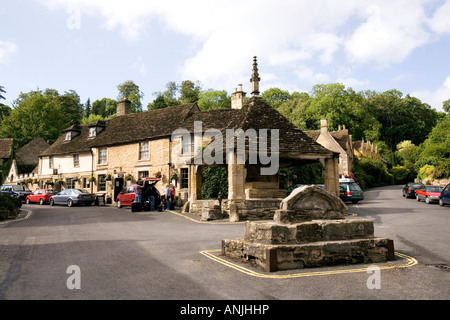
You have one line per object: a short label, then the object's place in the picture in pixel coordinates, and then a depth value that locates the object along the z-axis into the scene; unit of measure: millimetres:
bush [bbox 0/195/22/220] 15641
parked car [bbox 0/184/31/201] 32500
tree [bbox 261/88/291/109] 71938
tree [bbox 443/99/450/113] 69312
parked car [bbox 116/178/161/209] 23556
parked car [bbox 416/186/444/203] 23781
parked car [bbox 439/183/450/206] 21569
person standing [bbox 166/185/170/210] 21469
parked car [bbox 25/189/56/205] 29688
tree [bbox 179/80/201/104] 70325
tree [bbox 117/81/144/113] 70562
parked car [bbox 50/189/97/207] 25891
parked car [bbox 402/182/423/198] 28203
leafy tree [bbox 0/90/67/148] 52125
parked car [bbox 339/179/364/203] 23694
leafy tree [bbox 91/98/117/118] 77375
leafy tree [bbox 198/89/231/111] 60875
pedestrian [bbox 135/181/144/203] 20734
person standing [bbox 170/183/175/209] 21828
